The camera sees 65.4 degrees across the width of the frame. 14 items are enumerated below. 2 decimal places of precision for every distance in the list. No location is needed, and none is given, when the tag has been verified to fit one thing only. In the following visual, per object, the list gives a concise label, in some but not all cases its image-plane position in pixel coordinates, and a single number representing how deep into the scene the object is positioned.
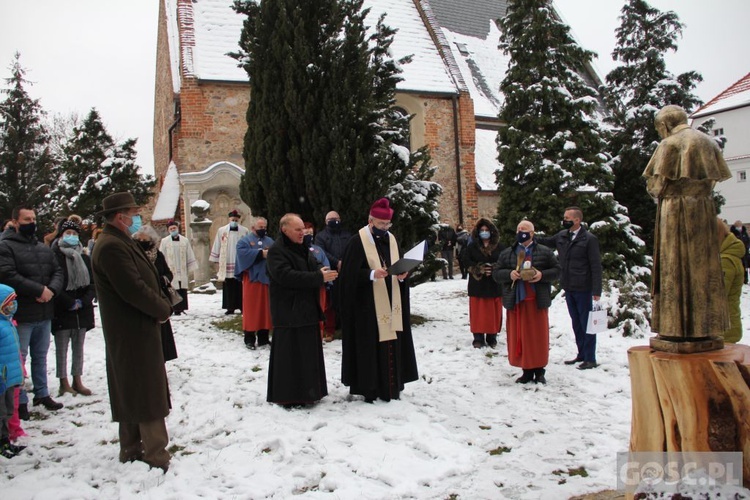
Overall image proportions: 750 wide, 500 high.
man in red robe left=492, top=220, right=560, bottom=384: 6.48
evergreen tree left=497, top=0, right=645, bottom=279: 14.39
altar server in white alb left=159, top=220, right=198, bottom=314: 11.05
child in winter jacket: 4.35
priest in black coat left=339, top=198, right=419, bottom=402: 5.66
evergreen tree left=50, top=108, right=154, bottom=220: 22.80
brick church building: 17.02
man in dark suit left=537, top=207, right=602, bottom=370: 7.18
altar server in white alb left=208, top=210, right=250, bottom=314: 9.92
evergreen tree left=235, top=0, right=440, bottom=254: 8.69
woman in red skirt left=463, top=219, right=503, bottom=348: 8.36
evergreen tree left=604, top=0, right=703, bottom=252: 18.34
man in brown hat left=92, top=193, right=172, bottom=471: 3.99
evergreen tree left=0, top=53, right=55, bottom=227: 25.19
